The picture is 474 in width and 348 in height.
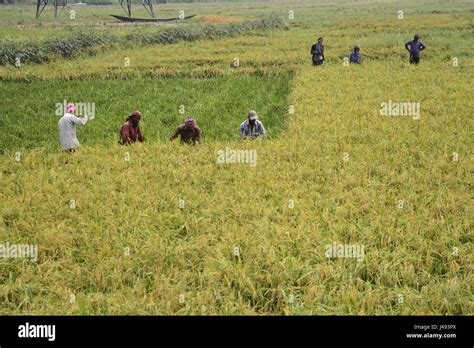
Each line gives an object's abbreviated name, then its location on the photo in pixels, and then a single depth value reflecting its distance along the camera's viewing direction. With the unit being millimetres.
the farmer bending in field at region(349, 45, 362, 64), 20562
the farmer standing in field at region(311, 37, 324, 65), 20531
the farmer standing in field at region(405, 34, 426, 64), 18812
